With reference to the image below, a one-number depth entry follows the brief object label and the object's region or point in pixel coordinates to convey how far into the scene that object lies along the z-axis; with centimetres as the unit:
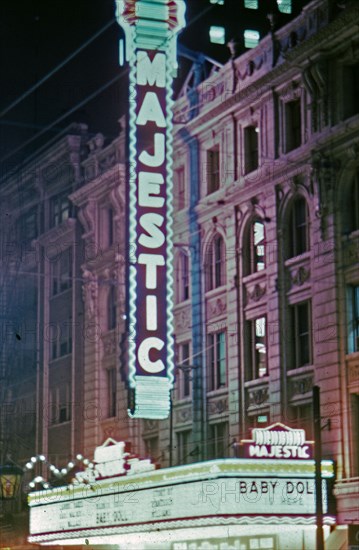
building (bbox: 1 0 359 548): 3375
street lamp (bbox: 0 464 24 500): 3922
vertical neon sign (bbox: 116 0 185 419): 3825
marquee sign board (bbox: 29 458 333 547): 3184
